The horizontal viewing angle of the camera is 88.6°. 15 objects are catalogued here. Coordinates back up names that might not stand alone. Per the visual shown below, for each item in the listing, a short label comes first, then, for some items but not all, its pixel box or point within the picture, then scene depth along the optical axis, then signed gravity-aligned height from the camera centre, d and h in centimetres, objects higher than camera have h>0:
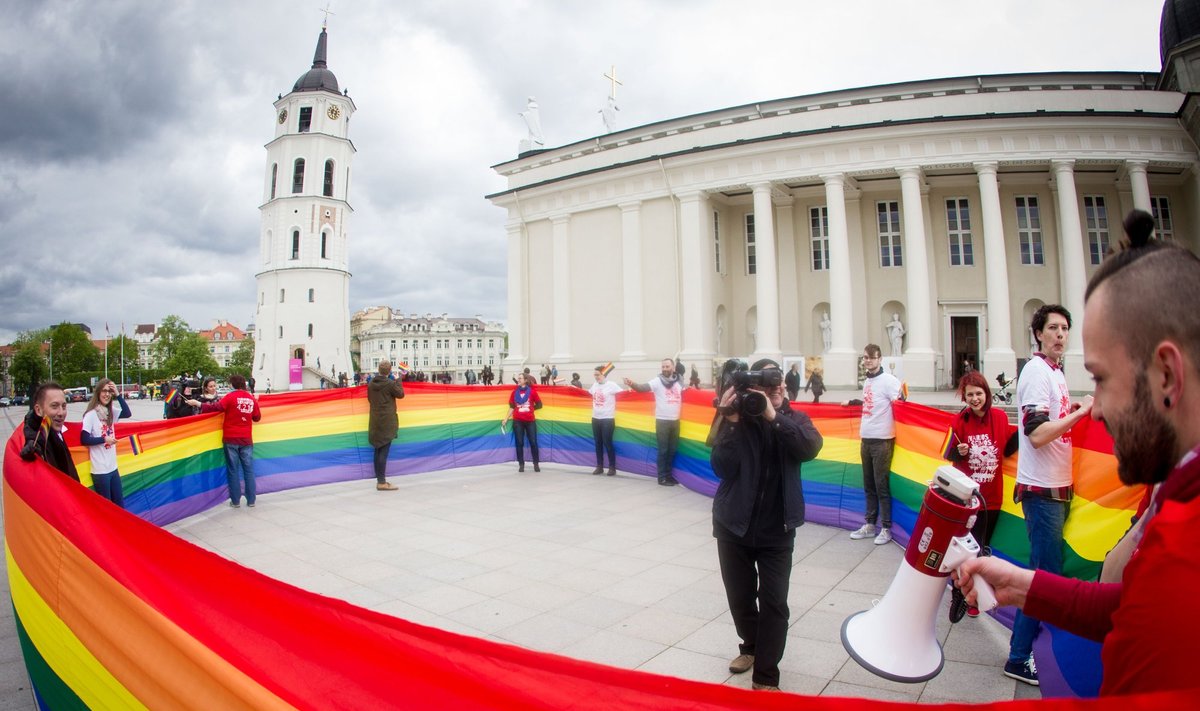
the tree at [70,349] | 10244 +831
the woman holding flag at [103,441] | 661 -47
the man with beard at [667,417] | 1038 -60
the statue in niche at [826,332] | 3059 +227
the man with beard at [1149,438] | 90 -13
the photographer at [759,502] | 362 -75
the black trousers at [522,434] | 1162 -92
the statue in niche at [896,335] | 2956 +196
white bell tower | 6488 +1596
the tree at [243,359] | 10575 +637
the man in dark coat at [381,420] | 1007 -50
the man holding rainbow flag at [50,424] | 464 -20
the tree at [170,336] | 9575 +933
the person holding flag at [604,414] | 1131 -57
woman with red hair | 461 -55
